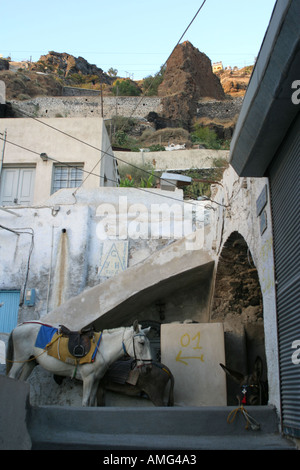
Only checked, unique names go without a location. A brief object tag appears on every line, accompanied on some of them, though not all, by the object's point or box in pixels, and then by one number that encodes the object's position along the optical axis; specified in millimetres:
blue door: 12203
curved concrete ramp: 8859
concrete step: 4977
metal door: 4574
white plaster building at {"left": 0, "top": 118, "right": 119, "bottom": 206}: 15969
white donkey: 7414
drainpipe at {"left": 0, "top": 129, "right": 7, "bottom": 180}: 16172
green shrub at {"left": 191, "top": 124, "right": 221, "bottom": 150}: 38188
